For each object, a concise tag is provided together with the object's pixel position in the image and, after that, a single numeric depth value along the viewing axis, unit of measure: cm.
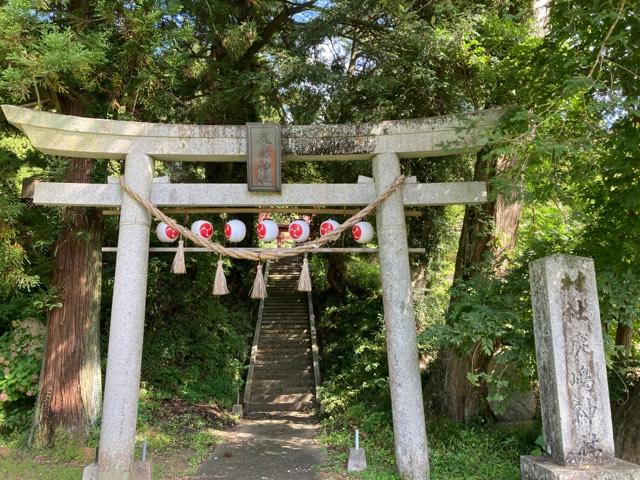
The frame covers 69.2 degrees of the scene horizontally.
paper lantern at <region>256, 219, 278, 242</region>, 576
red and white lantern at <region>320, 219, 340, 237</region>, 588
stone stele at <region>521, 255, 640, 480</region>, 365
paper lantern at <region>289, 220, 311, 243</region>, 579
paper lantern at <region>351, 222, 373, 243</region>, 579
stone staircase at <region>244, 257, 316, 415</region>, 1008
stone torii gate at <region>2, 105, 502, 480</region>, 521
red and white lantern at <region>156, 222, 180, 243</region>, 581
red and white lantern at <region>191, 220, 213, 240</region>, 579
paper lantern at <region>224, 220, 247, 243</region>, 579
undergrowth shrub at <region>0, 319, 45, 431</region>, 681
